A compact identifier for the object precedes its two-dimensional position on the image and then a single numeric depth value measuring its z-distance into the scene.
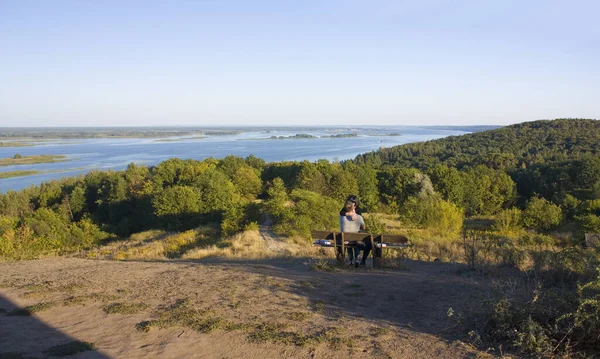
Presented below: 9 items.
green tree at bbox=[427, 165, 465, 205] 39.47
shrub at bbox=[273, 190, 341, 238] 19.39
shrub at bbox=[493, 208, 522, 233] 27.14
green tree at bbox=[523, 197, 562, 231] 27.84
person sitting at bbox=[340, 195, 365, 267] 8.73
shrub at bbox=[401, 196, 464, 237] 23.52
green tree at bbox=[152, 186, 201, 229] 29.67
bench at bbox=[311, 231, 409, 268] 8.45
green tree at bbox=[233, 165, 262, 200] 40.88
